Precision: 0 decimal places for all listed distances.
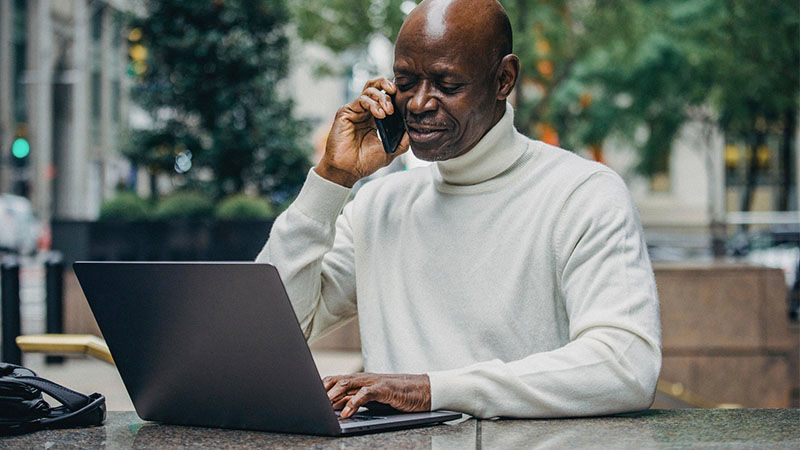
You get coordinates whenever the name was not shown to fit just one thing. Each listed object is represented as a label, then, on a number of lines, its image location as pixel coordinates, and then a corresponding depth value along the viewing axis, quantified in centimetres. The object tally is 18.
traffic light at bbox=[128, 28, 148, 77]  1260
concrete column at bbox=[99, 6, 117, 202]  4125
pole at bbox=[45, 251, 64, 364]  830
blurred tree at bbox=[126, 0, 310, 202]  1242
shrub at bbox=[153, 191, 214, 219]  1057
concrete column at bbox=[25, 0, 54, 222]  3538
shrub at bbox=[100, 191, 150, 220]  1057
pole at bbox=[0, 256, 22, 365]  658
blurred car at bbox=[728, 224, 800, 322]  1366
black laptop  186
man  215
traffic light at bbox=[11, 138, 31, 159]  2890
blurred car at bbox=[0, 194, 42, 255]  2586
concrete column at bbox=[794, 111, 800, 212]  3541
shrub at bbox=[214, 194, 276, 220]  1027
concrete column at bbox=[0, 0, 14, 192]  3339
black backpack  212
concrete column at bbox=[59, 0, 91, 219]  3784
